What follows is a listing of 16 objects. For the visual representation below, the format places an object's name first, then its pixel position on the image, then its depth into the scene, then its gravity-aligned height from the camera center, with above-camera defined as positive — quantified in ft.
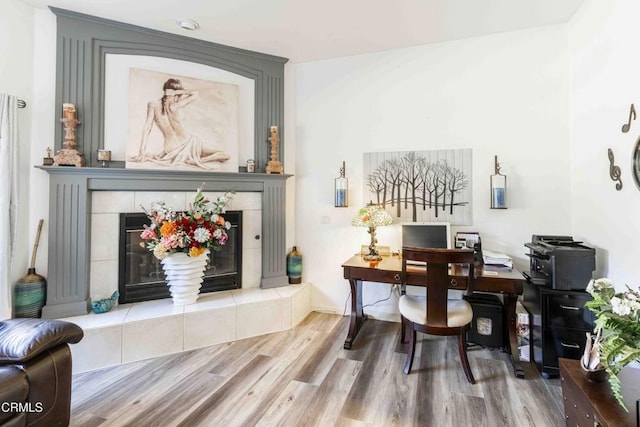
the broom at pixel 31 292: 7.07 -1.99
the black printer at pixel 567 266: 6.32 -1.13
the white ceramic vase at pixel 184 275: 7.98 -1.73
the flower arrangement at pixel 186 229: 7.65 -0.38
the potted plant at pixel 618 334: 3.31 -1.45
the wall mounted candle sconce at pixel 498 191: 8.22 +0.78
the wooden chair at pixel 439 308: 6.05 -2.15
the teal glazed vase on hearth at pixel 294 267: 10.26 -1.88
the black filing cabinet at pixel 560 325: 6.33 -2.51
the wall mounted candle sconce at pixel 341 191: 9.73 +0.90
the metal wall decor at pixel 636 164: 5.35 +1.06
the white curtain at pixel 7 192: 6.54 +0.56
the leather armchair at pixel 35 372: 3.95 -2.41
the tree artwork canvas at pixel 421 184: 8.89 +1.10
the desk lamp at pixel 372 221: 8.71 -0.13
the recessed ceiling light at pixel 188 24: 8.09 +5.73
